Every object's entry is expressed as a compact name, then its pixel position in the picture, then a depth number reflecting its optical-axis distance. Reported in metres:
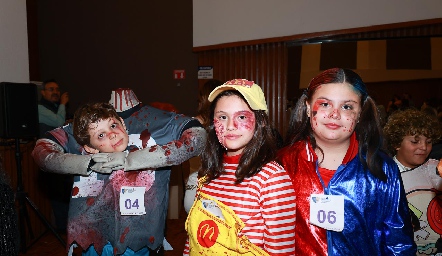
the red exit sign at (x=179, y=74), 7.46
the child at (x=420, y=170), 2.22
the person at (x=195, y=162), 2.53
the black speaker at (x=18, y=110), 3.82
